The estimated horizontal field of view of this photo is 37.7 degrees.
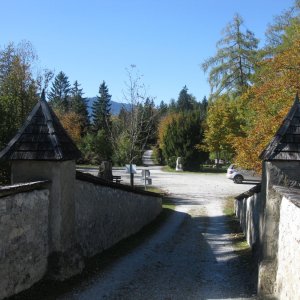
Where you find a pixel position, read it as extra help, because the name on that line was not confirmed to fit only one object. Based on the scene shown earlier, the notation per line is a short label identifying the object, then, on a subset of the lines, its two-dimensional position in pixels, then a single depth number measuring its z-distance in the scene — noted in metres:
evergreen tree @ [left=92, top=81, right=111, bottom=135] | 69.00
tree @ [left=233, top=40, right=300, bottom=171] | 16.52
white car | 35.78
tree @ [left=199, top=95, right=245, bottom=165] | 43.69
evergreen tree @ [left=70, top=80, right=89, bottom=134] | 67.44
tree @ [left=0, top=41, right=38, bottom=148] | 16.42
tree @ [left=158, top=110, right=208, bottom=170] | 48.62
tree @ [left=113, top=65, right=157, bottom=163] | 27.83
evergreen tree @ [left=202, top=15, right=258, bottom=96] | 40.38
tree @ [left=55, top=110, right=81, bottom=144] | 44.13
